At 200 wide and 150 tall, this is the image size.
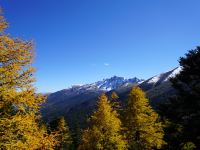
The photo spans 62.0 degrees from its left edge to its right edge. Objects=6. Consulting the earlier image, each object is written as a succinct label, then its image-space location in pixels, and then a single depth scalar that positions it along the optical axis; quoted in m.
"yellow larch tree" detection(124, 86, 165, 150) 21.85
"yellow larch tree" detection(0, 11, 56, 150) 8.21
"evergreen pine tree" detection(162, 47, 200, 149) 10.62
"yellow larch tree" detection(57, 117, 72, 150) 41.15
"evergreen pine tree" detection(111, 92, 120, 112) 26.98
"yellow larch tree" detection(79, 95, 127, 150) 21.20
